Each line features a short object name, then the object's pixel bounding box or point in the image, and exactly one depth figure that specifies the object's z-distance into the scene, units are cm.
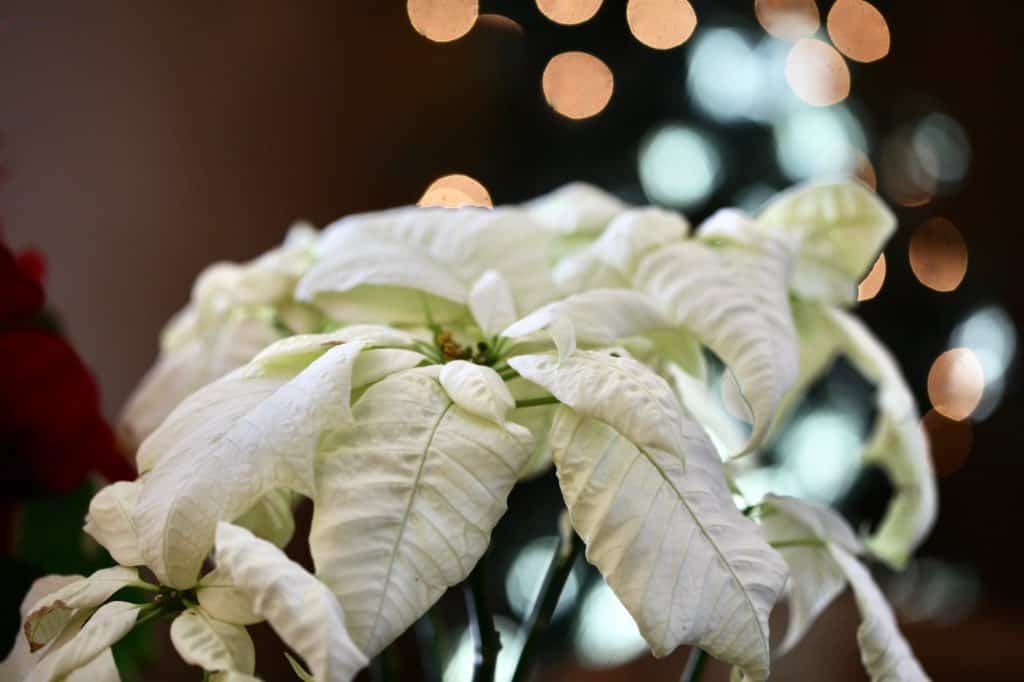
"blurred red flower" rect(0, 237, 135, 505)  106
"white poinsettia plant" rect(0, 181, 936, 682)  88
